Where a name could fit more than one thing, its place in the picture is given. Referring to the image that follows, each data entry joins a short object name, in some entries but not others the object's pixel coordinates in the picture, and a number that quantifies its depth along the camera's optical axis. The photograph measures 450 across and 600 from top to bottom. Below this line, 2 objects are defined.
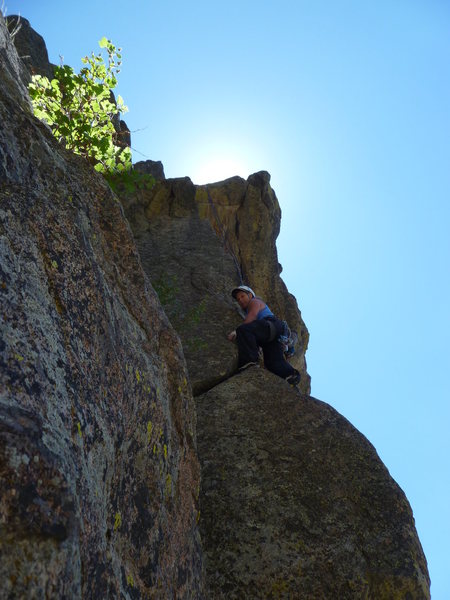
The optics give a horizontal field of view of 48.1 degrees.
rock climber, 9.83
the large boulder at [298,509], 5.47
